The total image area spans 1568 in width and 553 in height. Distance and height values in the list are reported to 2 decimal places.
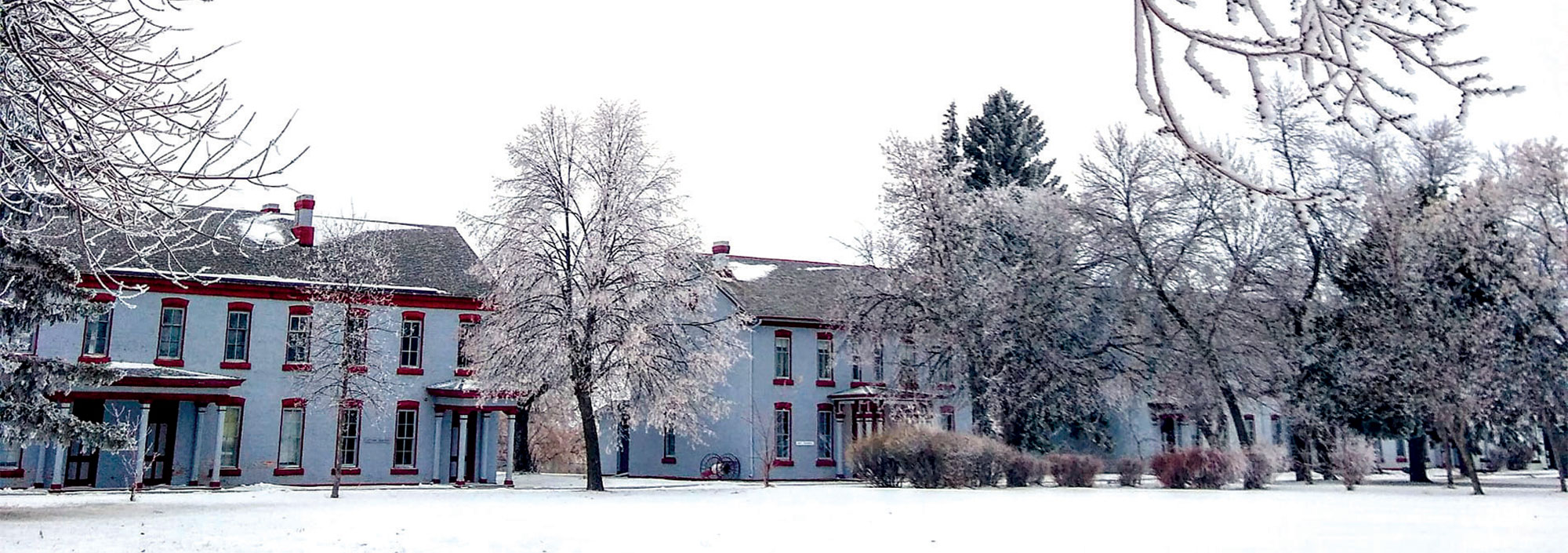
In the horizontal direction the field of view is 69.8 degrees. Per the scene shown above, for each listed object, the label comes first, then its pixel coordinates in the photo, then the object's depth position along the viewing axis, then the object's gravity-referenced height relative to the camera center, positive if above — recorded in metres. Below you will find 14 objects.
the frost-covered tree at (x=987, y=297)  30.73 +4.30
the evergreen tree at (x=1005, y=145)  43.72 +11.95
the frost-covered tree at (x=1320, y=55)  3.23 +1.16
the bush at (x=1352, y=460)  27.77 -0.19
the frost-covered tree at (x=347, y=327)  25.88 +3.11
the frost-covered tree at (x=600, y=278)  27.45 +4.26
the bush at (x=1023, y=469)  28.81 -0.43
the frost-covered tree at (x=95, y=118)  5.44 +1.69
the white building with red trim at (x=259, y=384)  28.44 +1.72
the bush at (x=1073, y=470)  29.44 -0.46
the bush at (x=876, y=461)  28.95 -0.26
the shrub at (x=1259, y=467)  28.30 -0.35
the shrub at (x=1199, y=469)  27.78 -0.40
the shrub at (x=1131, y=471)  29.62 -0.50
